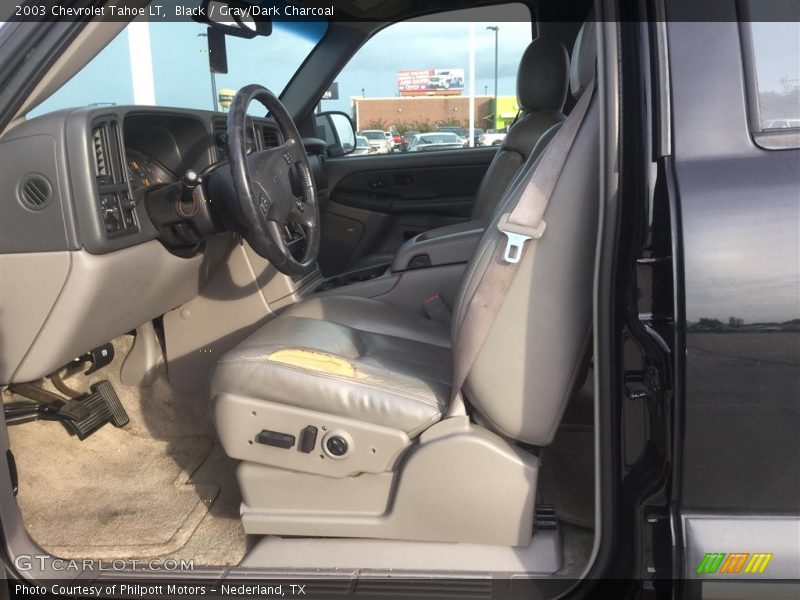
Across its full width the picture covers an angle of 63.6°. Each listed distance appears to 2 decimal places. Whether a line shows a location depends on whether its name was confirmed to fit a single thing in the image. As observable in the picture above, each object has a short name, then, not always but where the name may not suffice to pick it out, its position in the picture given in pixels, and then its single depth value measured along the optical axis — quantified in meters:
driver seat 1.21
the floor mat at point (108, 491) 1.62
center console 2.25
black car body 0.96
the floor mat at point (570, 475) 1.49
